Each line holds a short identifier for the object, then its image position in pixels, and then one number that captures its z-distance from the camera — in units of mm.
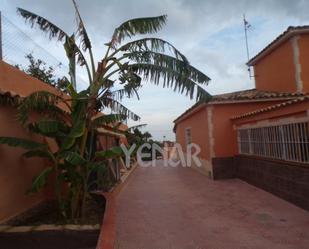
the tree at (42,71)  8897
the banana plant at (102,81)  4571
